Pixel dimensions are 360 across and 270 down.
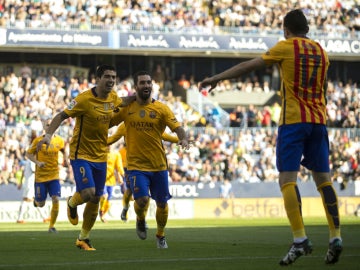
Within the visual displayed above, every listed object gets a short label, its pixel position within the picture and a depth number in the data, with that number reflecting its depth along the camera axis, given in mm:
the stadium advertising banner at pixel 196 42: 43875
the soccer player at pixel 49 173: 22500
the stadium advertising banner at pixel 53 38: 41188
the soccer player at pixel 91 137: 14711
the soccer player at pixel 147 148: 15062
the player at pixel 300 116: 10586
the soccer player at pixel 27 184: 30078
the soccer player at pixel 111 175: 28125
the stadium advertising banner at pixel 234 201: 34562
